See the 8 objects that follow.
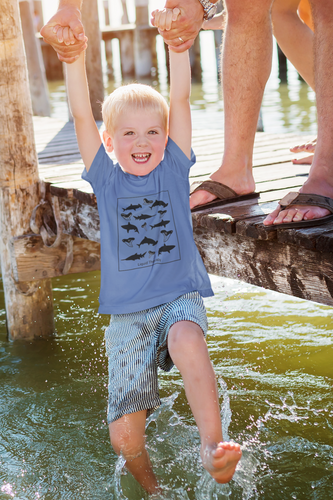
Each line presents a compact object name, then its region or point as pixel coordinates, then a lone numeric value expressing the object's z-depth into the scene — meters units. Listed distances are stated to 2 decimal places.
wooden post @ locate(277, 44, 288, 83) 16.75
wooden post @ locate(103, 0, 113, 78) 23.94
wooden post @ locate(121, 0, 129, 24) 27.20
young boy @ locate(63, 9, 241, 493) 2.42
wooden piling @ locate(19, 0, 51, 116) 9.80
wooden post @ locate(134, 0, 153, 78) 19.34
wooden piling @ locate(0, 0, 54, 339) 3.83
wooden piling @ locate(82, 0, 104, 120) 6.66
